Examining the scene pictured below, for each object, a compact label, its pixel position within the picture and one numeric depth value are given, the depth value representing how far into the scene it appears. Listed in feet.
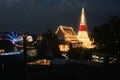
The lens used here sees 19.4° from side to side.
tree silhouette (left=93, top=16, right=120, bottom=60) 55.31
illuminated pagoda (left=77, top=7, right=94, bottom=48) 323.16
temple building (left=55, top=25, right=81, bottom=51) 301.43
